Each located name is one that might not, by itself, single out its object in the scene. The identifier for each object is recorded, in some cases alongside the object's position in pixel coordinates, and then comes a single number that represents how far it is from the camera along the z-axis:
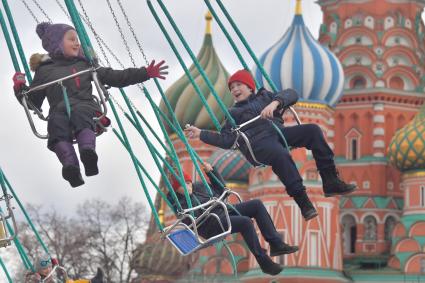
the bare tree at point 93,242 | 44.91
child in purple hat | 9.52
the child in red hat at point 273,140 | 10.77
